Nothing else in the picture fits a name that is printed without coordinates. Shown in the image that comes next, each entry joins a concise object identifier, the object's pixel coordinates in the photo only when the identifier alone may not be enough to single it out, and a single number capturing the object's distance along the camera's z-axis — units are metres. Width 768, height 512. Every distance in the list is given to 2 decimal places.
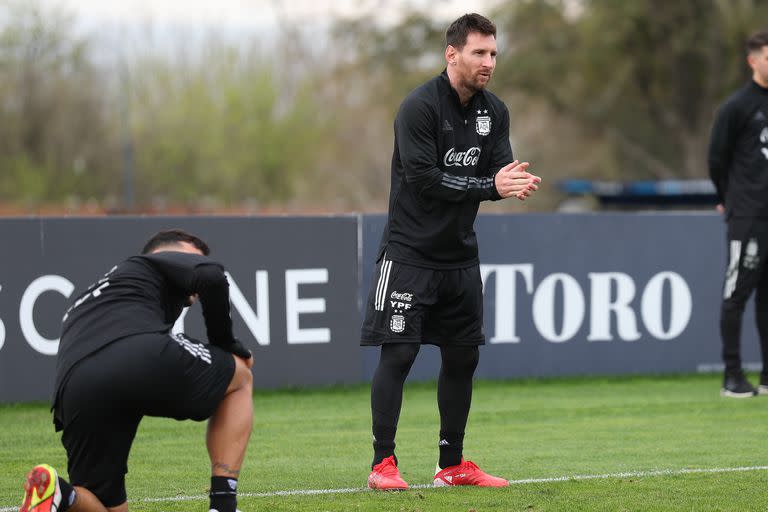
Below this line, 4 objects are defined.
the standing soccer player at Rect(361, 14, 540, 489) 11.81
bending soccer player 9.20
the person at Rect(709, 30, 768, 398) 18.06
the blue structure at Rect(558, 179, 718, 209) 48.66
